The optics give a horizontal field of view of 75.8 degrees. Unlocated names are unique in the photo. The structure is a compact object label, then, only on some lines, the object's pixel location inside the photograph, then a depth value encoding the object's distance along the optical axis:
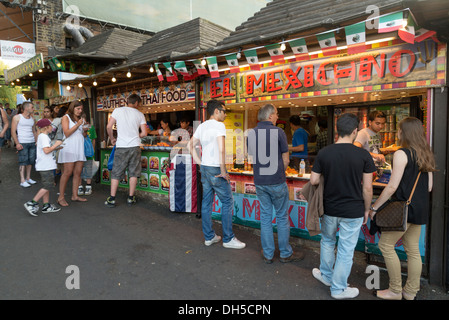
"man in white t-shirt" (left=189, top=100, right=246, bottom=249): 4.25
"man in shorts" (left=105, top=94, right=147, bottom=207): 6.38
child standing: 5.38
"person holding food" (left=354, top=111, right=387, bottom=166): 4.72
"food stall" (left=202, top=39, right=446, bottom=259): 3.61
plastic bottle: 4.88
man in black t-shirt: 2.92
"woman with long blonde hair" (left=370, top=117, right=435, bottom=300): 2.93
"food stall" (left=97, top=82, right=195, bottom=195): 6.70
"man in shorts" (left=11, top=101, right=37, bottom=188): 7.78
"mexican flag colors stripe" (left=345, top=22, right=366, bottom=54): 3.38
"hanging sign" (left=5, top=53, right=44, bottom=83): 8.73
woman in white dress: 6.20
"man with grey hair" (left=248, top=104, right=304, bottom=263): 3.74
